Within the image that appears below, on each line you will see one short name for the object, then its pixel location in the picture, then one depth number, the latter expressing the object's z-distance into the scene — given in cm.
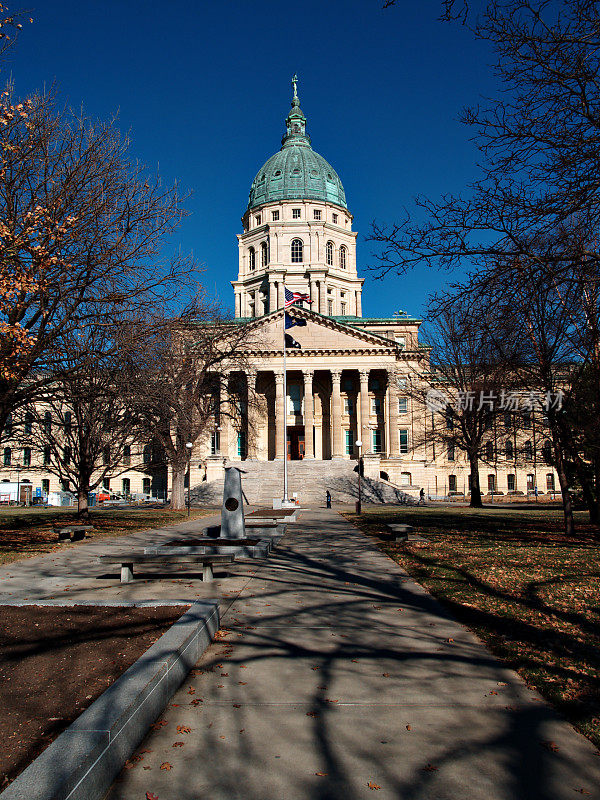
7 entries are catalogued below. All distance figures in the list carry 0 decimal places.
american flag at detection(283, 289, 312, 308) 4356
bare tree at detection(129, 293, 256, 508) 2670
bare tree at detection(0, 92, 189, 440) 1308
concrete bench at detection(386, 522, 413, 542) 1730
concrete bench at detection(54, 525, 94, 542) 1822
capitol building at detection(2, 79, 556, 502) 5434
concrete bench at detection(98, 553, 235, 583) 1027
